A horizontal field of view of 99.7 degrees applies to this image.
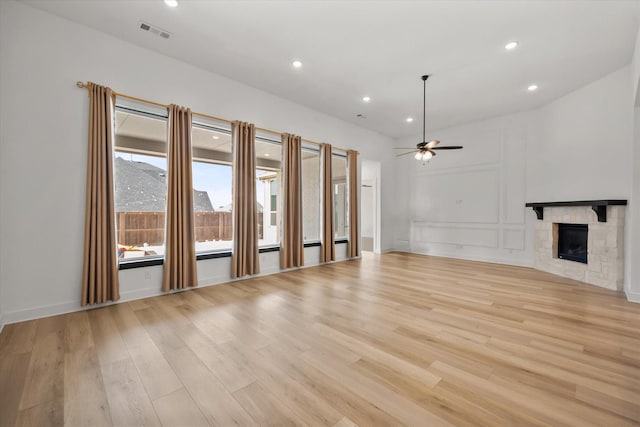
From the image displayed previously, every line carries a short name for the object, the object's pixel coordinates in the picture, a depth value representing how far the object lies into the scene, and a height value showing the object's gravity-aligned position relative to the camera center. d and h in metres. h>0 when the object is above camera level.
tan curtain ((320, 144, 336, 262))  6.09 +0.23
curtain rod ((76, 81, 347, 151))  3.23 +1.53
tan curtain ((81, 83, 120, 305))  3.19 +0.03
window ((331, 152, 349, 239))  6.86 +0.46
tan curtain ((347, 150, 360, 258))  6.71 +0.23
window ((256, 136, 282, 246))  5.23 +0.50
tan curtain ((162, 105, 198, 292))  3.82 +0.06
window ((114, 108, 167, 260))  3.66 +0.44
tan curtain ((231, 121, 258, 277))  4.52 +0.17
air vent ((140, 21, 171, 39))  3.26 +2.28
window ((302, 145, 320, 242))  6.12 +0.47
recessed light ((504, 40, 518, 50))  3.49 +2.21
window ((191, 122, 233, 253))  4.38 +0.45
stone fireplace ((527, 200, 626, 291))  4.18 -0.46
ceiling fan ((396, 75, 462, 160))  4.54 +1.12
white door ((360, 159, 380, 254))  7.71 +0.72
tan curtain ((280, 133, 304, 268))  5.27 +0.14
